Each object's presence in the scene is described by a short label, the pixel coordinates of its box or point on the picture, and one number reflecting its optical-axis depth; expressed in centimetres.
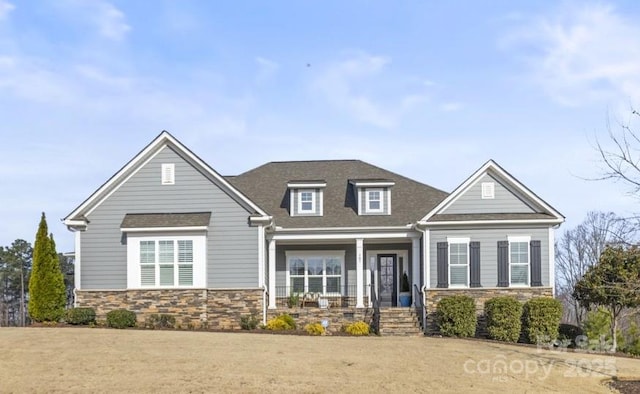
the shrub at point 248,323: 2606
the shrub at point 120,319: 2569
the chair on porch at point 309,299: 2981
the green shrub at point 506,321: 2559
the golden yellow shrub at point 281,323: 2612
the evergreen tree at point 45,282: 2611
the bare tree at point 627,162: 1425
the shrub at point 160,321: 2606
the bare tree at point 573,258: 5836
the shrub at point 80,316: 2616
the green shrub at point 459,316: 2591
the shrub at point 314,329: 2570
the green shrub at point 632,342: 2717
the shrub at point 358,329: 2600
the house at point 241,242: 2678
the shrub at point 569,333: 2627
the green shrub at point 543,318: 2556
